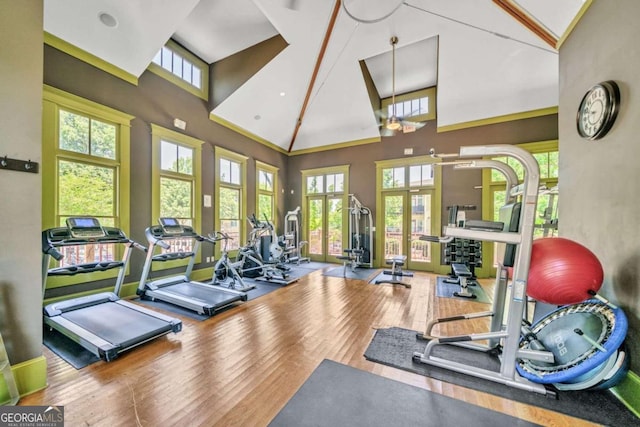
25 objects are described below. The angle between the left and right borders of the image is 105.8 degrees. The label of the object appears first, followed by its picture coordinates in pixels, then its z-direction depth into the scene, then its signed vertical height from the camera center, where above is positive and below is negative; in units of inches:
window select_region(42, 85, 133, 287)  133.0 +27.4
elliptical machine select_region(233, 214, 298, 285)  202.4 -48.6
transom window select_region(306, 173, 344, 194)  302.7 +37.9
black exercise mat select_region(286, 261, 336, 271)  273.4 -61.4
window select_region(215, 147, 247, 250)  235.1 +18.5
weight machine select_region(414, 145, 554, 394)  77.3 -18.6
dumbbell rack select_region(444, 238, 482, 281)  201.6 -33.9
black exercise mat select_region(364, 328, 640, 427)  68.7 -56.7
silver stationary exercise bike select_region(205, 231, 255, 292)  178.7 -51.1
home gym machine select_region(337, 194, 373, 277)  263.9 -22.5
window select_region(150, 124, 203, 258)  183.2 +27.8
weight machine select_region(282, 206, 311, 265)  286.6 -23.9
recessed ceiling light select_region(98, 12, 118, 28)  134.9 +109.5
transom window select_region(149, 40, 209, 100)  187.3 +120.4
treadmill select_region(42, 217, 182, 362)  97.3 -49.8
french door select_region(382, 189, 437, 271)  252.7 -13.0
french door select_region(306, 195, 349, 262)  300.5 -18.6
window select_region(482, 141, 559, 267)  205.8 +31.7
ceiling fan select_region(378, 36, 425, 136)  186.2 +91.8
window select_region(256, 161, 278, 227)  284.1 +27.6
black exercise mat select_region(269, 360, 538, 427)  65.0 -56.1
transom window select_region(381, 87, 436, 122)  255.1 +119.3
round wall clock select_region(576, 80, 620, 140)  84.7 +39.3
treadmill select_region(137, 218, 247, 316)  140.9 -51.5
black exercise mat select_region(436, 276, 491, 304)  168.2 -59.5
